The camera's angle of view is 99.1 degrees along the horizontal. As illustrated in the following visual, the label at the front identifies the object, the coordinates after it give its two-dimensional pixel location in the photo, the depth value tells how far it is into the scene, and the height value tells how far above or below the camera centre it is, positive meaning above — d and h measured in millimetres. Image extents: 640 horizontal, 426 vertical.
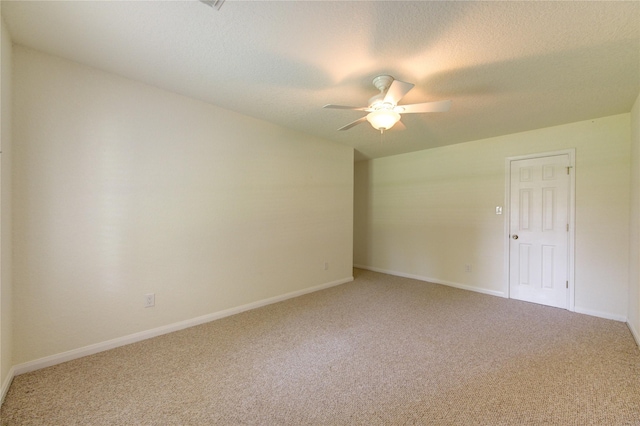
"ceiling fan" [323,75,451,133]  2057 +799
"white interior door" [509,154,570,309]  3365 -257
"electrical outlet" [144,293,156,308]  2480 -831
